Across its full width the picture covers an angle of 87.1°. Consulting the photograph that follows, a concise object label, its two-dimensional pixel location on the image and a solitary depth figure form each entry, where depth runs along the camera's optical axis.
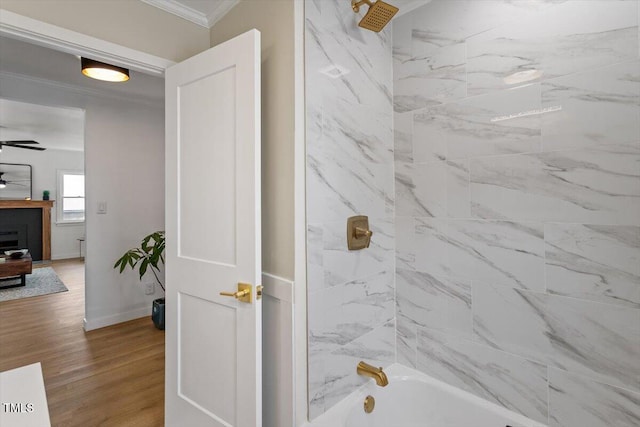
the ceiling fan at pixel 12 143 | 4.71
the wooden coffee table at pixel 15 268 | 4.90
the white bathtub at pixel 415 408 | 1.52
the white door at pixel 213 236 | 1.41
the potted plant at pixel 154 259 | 3.30
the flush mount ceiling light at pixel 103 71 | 2.43
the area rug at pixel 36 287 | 4.66
